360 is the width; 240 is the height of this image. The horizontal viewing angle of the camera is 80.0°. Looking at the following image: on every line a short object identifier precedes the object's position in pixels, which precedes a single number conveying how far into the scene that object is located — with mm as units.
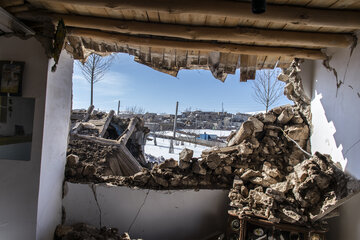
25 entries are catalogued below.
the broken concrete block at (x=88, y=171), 2816
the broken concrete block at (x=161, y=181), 2850
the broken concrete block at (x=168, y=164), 3012
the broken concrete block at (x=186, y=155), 3023
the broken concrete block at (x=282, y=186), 2541
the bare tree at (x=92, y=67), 11539
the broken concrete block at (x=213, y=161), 3012
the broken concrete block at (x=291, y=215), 2282
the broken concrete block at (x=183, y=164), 3012
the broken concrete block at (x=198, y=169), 2957
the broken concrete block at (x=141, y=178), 2895
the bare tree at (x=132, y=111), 18703
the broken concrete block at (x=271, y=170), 2797
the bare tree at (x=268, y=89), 7754
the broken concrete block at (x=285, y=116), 3260
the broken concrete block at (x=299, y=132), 3113
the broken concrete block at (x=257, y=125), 3299
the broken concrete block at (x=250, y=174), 2871
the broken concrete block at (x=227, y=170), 3045
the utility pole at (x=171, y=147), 9314
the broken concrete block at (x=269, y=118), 3385
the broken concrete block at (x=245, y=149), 3090
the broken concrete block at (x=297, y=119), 3196
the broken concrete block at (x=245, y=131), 3287
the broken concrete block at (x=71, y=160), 2787
